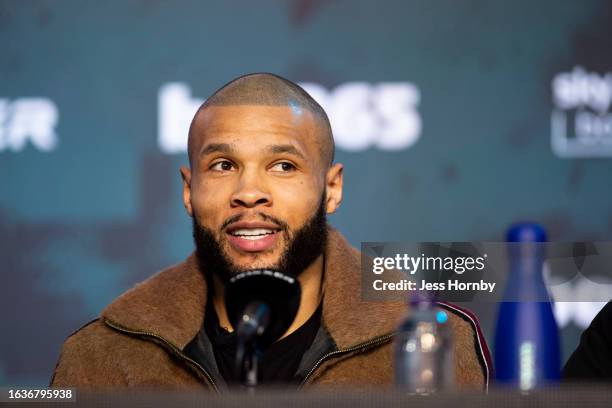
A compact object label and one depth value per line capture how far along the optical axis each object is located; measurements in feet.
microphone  10.38
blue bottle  11.28
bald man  11.48
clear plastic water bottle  10.56
